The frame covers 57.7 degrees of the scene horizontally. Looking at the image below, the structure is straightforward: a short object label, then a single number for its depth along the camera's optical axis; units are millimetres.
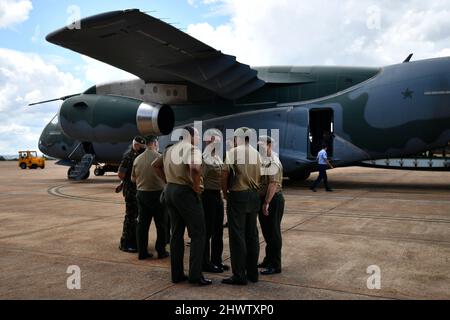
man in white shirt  13047
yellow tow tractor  37750
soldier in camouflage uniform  6074
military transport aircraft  12023
